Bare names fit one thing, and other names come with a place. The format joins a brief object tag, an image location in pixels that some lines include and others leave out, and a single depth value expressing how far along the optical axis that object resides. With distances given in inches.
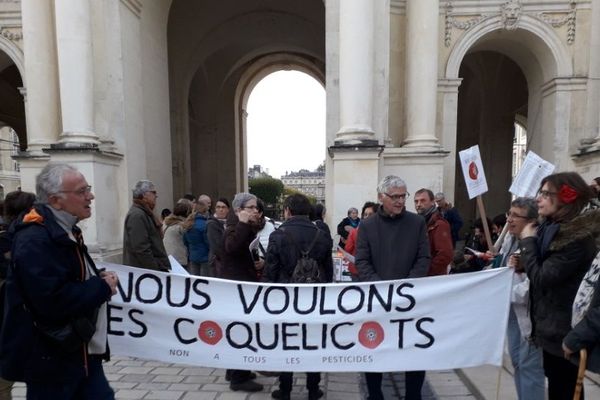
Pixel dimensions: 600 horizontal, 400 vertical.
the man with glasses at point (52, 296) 82.7
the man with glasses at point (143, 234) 181.8
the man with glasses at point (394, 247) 137.2
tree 2139.1
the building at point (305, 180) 4716.0
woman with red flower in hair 95.7
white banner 132.4
